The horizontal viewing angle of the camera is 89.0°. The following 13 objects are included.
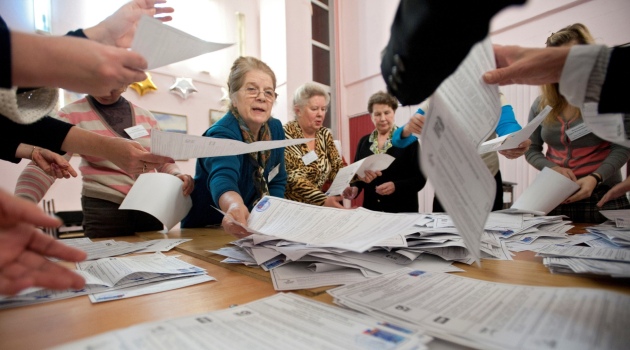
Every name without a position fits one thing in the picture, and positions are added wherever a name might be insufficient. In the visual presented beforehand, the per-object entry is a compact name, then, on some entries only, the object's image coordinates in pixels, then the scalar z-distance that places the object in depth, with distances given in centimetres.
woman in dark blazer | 209
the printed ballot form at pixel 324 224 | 52
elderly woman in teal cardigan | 129
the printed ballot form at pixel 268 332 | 31
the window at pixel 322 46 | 516
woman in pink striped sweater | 134
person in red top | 125
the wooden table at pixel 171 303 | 37
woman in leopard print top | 172
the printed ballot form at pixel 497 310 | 31
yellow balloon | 372
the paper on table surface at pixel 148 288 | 48
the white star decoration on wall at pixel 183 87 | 409
